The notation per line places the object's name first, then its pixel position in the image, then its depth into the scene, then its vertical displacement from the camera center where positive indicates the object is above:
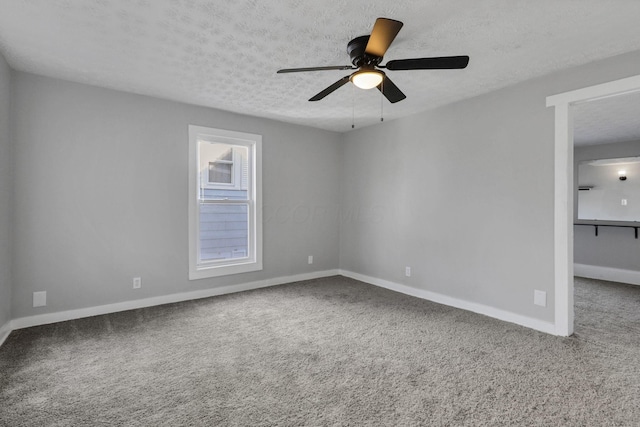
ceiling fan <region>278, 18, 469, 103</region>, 1.89 +1.01
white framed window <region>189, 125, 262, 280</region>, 4.10 +0.19
